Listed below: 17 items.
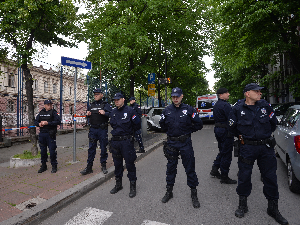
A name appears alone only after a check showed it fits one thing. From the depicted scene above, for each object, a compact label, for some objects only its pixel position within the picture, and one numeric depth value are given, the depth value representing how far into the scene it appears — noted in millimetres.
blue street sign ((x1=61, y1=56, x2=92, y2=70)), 5906
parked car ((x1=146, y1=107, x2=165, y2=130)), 13516
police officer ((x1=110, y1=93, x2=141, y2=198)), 4179
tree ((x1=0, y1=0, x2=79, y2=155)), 5270
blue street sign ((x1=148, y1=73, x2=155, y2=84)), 11961
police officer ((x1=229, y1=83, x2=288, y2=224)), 3109
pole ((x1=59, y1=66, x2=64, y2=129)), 11840
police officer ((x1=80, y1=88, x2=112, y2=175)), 5243
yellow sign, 12204
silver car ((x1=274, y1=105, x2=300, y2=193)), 3648
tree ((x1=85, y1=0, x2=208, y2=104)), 9297
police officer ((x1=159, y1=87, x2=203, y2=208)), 3680
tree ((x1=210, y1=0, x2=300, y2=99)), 10406
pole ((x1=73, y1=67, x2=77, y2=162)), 6202
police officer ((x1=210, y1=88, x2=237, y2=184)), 4527
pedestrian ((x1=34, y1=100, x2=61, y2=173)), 5387
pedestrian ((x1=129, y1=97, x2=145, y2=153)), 7635
